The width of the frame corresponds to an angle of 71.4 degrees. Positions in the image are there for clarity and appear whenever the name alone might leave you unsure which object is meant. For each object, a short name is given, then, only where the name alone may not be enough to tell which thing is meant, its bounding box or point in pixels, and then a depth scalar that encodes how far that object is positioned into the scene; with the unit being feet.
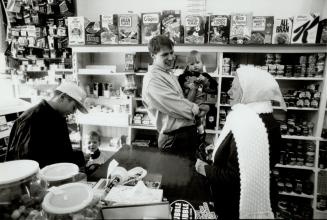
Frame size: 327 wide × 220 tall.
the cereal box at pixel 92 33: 11.48
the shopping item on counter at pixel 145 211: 3.27
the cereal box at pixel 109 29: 11.09
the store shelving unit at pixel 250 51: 10.14
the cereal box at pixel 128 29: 10.84
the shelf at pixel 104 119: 12.34
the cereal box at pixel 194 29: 10.26
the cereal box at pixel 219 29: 10.08
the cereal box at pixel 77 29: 11.56
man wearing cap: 6.37
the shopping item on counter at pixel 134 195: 3.94
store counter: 4.66
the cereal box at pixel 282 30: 9.77
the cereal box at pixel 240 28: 9.87
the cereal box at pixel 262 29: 9.87
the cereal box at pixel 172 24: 10.37
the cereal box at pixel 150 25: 10.64
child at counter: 6.49
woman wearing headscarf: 4.71
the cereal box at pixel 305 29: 9.50
